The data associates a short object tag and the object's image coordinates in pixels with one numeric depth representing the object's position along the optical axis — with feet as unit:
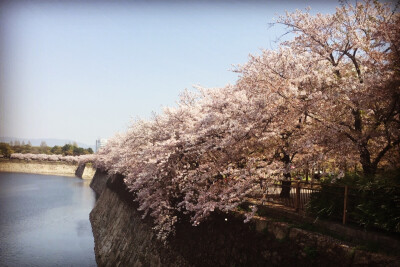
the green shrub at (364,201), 23.31
